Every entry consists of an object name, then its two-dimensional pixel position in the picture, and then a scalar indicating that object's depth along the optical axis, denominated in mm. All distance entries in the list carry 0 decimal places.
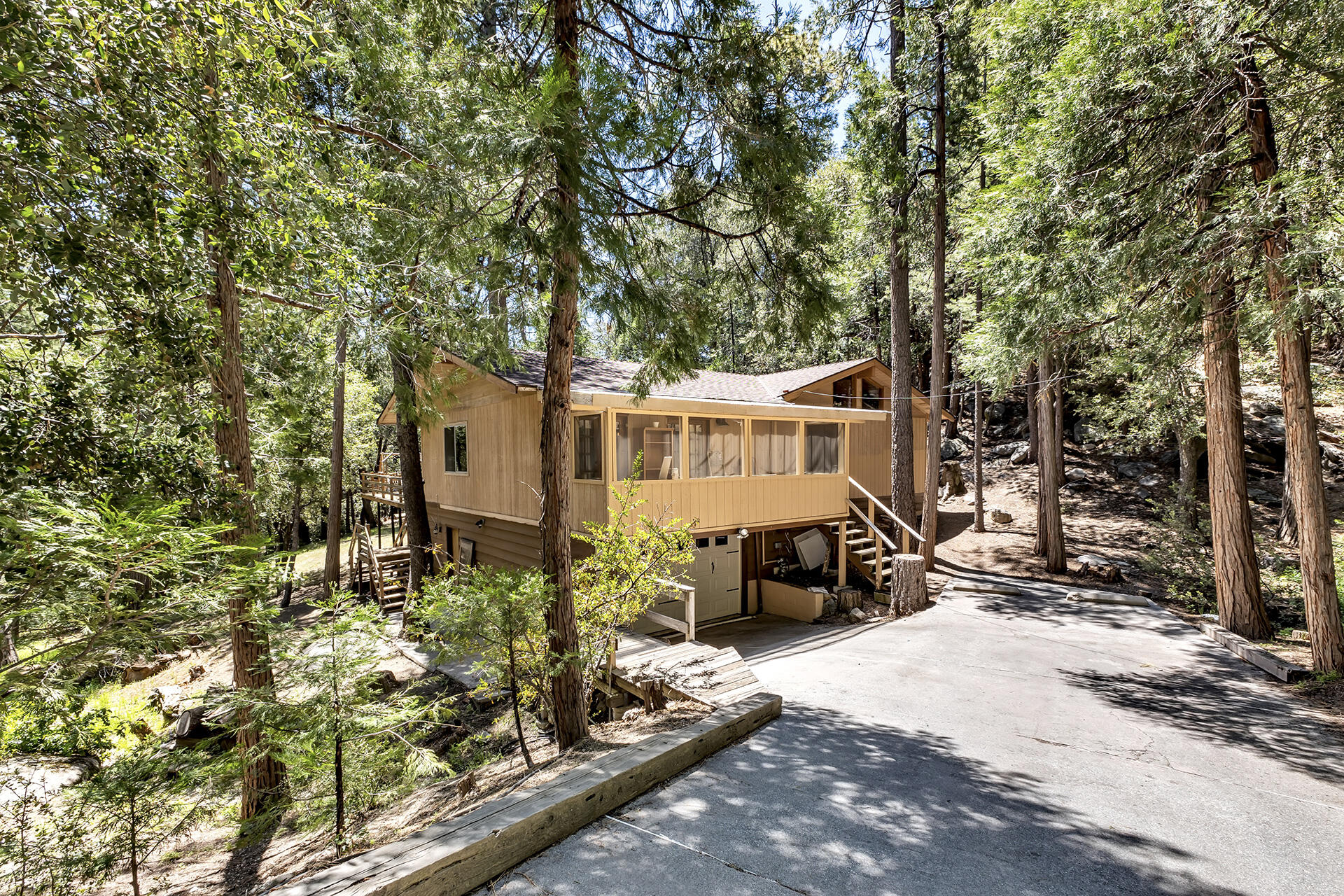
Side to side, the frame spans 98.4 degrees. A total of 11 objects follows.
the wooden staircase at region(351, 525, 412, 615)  14266
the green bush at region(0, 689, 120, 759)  2773
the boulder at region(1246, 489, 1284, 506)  16172
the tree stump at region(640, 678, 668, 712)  5746
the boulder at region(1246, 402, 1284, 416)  18094
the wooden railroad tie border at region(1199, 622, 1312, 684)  6434
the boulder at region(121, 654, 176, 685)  10498
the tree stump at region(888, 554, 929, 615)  10398
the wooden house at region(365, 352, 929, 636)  8805
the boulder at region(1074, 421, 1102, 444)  21209
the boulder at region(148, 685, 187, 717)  8555
